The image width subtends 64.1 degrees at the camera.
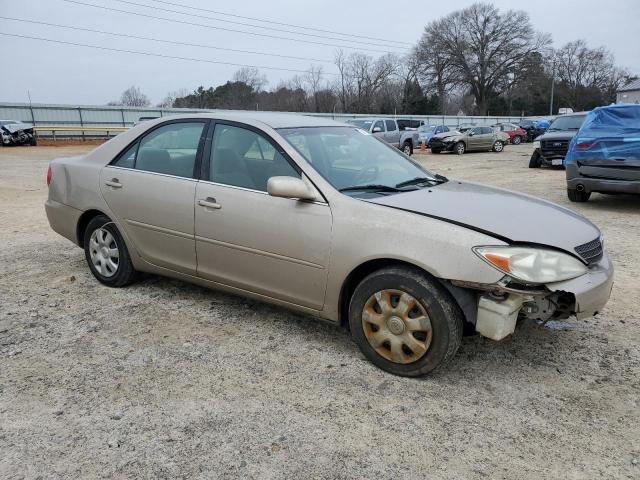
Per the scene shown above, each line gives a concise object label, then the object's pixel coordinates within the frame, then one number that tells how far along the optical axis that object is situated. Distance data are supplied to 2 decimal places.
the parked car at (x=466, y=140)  26.50
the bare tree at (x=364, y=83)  74.88
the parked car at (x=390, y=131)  22.33
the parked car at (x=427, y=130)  31.51
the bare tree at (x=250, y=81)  70.19
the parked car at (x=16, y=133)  26.92
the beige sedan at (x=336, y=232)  2.82
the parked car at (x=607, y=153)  7.68
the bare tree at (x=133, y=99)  66.72
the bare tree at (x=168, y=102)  63.66
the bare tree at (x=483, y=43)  69.94
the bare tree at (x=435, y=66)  71.00
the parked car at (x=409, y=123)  31.94
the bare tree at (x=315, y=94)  69.94
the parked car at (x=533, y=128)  39.25
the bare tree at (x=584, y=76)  77.75
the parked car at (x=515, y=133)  36.06
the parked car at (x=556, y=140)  15.38
